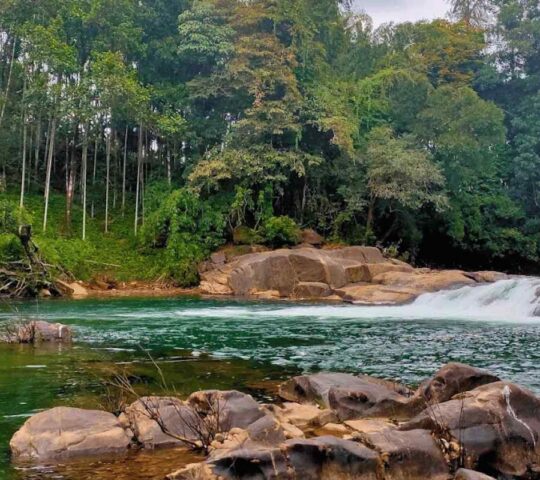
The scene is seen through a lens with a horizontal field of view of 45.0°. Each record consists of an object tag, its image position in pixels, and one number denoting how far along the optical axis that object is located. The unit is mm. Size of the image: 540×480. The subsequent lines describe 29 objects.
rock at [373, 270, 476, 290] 23391
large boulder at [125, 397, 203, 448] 6453
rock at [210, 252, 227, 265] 29047
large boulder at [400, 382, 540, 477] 5906
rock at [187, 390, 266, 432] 6742
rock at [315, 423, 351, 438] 6703
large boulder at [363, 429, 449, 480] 5461
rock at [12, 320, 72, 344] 13094
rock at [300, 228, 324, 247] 30670
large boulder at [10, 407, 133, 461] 6133
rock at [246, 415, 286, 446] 6008
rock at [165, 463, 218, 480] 5074
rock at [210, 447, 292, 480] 5105
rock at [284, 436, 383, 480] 5289
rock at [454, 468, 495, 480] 5168
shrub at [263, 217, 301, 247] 29547
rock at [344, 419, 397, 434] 6605
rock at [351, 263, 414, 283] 25984
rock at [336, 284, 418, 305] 22953
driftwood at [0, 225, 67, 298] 23328
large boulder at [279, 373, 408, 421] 7387
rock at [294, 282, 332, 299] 25531
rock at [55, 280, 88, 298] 24766
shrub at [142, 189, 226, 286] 28766
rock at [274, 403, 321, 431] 7121
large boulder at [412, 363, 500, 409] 7254
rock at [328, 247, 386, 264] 27328
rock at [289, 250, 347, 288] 25828
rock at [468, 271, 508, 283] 24297
